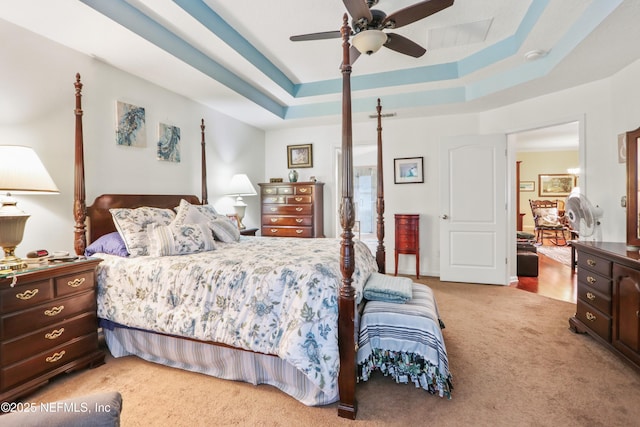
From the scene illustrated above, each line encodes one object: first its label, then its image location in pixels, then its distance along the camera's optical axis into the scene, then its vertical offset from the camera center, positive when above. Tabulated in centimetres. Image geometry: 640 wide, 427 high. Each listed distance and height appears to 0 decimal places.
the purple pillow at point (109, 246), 250 -29
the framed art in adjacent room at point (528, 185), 904 +55
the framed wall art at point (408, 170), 486 +56
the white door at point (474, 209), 430 -6
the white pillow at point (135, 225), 250 -13
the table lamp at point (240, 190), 425 +24
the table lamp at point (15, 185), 187 +15
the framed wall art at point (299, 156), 538 +88
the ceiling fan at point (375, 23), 201 +127
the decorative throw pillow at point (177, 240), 246 -25
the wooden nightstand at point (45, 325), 179 -72
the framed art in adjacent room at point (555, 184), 877 +55
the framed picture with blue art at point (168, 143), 343 +74
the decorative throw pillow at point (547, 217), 769 -32
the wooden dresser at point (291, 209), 483 -3
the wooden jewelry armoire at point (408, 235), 466 -43
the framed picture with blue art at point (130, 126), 298 +82
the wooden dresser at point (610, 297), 211 -70
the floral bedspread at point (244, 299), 178 -59
